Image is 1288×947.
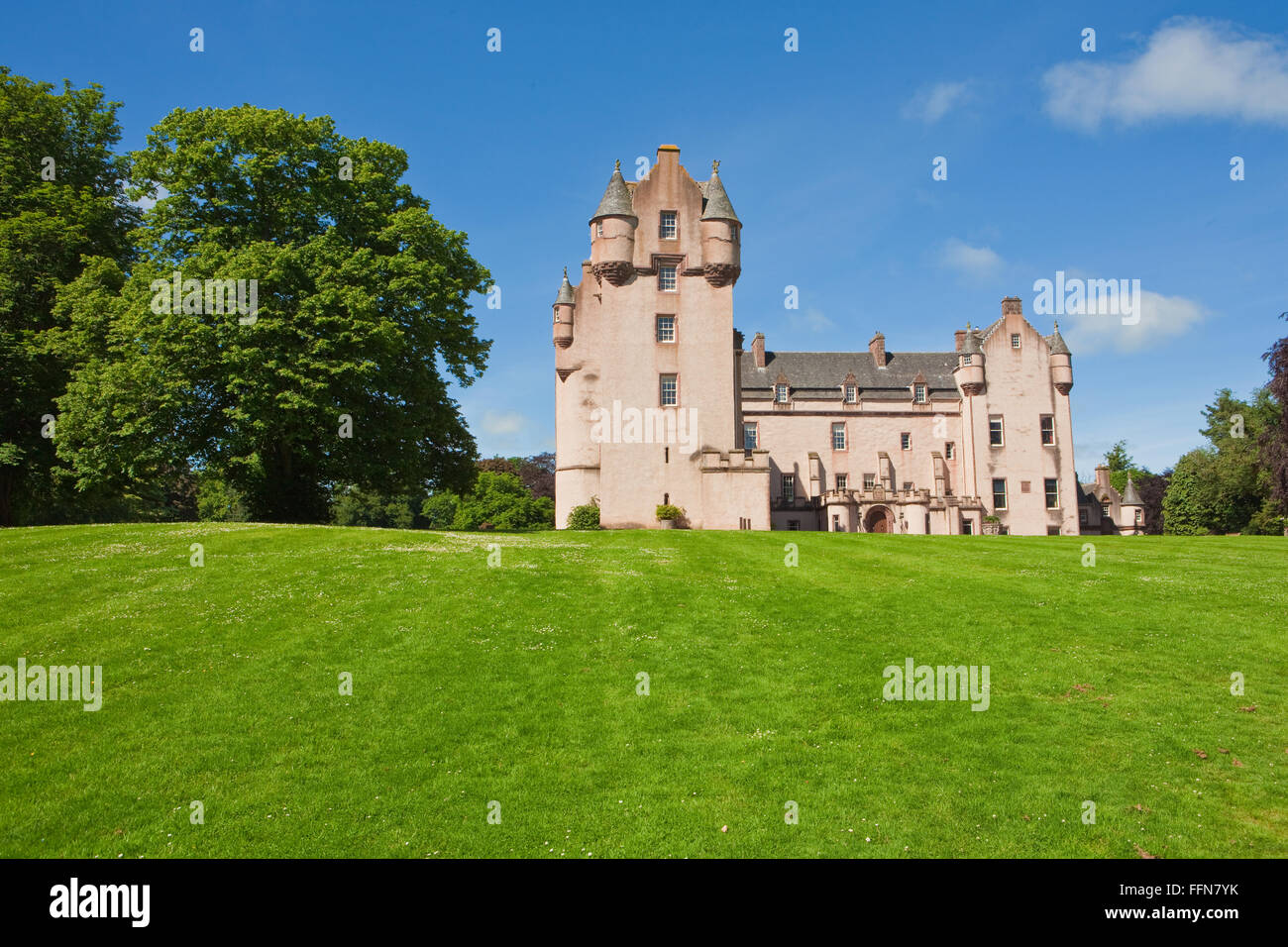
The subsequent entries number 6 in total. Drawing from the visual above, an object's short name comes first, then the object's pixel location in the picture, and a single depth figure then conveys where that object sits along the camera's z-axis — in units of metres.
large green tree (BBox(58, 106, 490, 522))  34.66
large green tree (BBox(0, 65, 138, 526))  37.88
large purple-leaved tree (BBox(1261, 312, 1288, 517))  52.78
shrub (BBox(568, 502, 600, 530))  49.41
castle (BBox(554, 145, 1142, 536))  48.06
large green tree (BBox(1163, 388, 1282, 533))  73.56
